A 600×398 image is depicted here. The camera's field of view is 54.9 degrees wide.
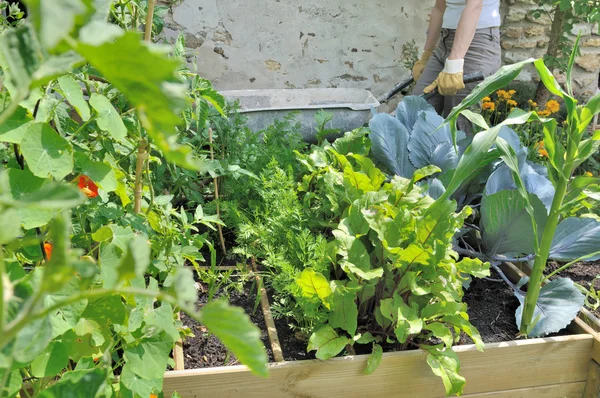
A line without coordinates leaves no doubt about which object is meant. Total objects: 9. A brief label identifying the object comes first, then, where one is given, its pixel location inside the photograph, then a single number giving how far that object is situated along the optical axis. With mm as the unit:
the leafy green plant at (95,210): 279
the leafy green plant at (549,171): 1484
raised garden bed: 1396
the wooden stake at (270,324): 1500
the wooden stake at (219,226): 1903
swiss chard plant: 1447
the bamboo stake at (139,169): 1211
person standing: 2496
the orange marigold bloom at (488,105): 3099
